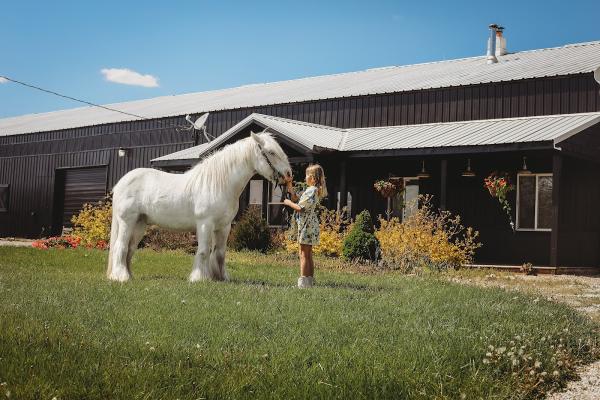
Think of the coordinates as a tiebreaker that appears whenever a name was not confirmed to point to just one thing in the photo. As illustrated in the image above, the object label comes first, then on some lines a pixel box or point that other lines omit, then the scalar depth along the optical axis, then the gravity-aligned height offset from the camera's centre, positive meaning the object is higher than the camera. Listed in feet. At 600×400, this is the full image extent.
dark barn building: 50.93 +7.33
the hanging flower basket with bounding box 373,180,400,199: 53.88 +2.95
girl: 27.40 +0.15
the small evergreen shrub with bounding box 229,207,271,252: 54.49 -1.26
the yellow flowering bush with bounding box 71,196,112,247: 59.21 -1.48
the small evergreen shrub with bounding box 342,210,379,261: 45.03 -1.21
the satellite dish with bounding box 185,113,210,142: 73.61 +10.20
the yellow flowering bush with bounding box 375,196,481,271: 43.68 -1.27
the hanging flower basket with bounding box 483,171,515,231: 49.11 +3.23
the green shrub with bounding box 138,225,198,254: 56.24 -2.15
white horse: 27.81 +0.62
